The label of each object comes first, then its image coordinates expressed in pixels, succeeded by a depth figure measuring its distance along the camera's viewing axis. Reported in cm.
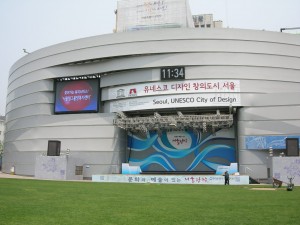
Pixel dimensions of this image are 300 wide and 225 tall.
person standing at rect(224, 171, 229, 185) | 3608
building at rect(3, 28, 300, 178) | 4325
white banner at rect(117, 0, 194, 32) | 5009
